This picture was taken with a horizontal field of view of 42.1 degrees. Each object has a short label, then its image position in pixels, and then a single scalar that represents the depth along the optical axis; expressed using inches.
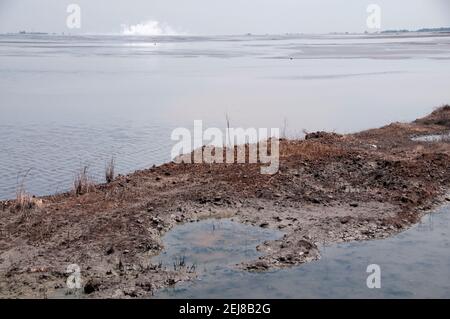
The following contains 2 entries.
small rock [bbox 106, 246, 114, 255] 434.9
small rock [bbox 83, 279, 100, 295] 379.2
